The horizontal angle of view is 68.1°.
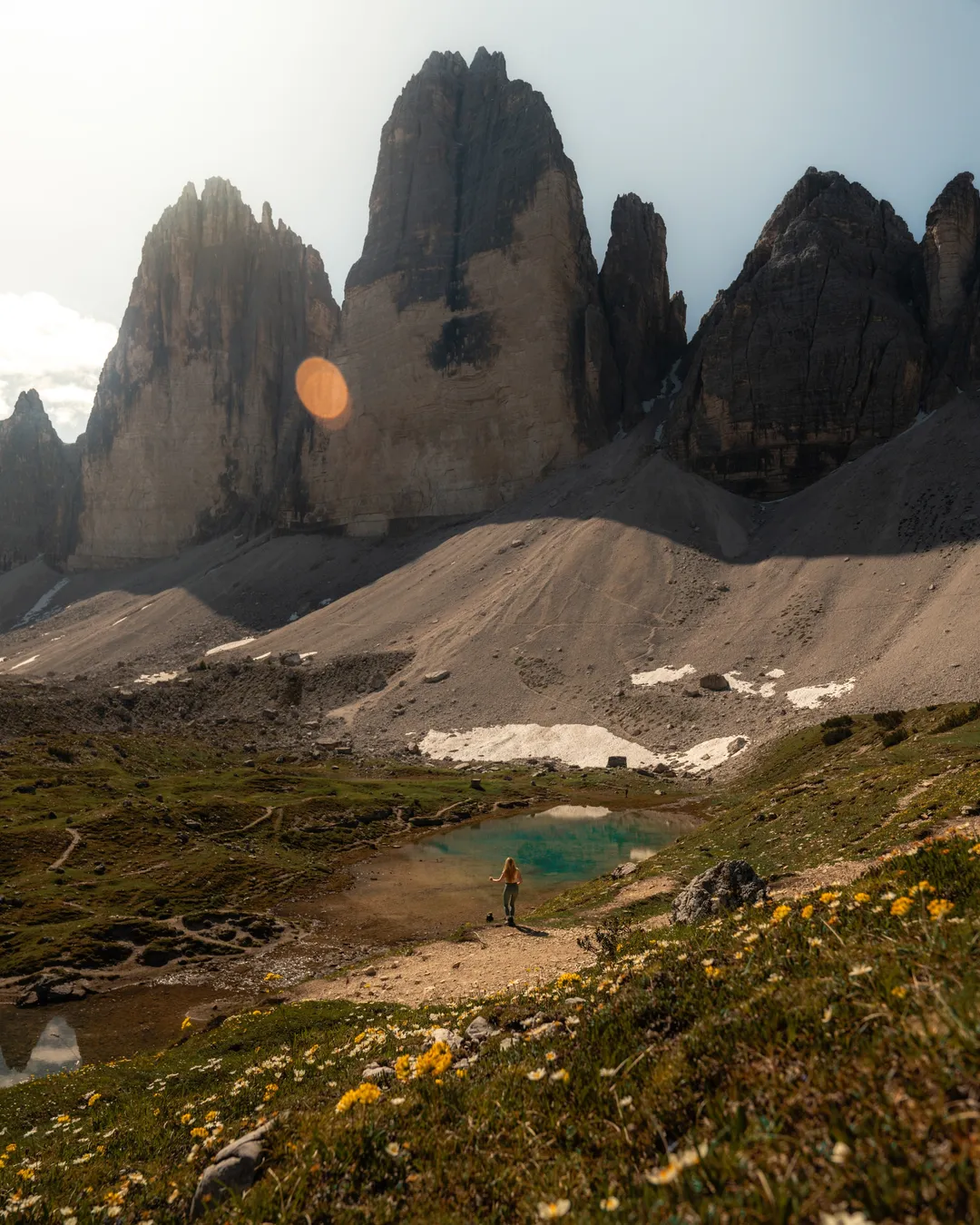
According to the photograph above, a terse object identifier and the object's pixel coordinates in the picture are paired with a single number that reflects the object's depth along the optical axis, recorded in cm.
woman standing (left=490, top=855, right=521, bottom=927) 2191
